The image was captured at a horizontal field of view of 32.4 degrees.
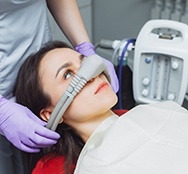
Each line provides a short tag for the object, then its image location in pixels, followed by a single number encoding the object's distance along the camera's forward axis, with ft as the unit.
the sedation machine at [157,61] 5.13
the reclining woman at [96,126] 3.52
